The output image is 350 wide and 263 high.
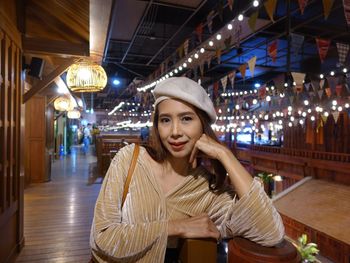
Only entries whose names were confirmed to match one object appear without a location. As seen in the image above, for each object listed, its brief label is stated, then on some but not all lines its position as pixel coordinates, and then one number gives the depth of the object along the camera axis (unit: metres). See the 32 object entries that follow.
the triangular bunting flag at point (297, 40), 4.82
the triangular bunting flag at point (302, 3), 3.16
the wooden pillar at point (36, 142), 7.87
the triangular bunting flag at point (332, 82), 6.46
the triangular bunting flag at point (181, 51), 6.23
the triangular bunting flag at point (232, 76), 6.92
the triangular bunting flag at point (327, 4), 2.84
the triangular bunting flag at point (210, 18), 4.31
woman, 0.95
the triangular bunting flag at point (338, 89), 6.60
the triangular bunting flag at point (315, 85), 6.88
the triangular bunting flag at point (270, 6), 3.16
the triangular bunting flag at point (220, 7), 3.62
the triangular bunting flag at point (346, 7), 2.90
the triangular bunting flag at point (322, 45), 4.70
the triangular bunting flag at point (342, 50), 4.61
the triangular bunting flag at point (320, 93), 7.28
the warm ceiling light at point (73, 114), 12.25
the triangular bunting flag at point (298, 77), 5.62
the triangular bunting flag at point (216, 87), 9.12
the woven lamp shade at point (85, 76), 3.89
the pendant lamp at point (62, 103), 8.29
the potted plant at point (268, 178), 13.05
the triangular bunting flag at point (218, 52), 5.26
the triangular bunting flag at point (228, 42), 4.67
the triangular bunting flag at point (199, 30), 5.18
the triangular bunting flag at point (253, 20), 3.51
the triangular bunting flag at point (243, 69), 5.93
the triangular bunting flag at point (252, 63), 5.00
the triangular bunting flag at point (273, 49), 5.19
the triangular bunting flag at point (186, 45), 5.71
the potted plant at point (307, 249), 5.13
